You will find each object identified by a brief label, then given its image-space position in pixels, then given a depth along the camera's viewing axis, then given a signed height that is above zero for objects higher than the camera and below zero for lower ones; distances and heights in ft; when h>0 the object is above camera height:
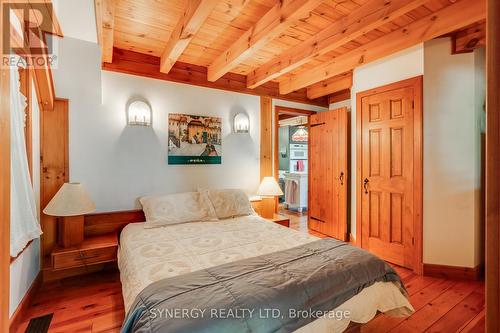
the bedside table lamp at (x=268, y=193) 11.15 -1.29
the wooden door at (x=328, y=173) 12.37 -0.45
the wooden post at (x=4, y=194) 2.08 -0.25
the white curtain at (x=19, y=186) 5.35 -0.47
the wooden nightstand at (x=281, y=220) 10.88 -2.50
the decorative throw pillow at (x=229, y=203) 9.59 -1.56
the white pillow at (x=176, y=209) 8.51 -1.61
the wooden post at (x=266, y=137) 12.43 +1.41
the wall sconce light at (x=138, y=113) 9.31 +1.99
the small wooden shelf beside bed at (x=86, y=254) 7.18 -2.69
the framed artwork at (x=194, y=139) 10.19 +1.11
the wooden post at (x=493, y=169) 1.58 -0.04
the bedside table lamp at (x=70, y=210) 7.30 -1.33
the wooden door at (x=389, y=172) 9.16 -0.31
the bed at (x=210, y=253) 4.79 -2.13
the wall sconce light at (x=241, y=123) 11.58 +1.99
